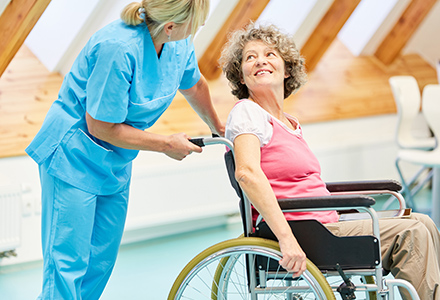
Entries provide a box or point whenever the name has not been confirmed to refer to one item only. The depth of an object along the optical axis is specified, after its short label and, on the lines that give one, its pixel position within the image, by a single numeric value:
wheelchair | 4.72
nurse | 4.85
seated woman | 4.78
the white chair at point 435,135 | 7.96
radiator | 6.56
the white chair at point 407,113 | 8.39
